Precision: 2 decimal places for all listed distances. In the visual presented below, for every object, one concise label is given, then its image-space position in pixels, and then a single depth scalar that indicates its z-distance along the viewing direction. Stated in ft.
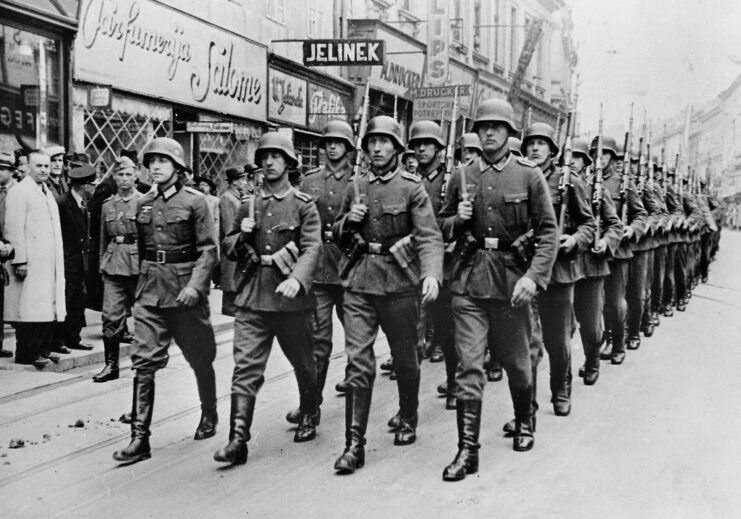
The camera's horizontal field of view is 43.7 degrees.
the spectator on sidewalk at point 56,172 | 31.07
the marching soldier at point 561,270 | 23.39
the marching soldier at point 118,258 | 27.17
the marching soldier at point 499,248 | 19.17
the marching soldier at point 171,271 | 19.85
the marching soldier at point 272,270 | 19.26
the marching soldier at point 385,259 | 19.33
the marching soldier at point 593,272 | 26.73
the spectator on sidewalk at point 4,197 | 28.45
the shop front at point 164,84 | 43.27
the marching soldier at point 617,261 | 31.30
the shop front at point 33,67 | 37.88
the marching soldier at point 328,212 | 23.61
